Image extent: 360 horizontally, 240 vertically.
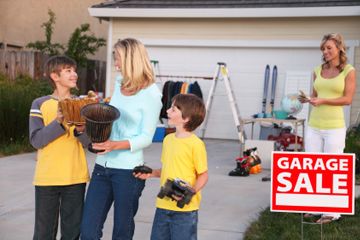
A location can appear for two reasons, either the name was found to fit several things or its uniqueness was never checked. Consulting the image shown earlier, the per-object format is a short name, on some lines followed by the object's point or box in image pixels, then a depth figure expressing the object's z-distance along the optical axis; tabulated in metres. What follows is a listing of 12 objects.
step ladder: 12.20
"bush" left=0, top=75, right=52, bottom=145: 10.56
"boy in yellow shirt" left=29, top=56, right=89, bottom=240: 4.16
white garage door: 13.23
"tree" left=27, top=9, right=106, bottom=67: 16.08
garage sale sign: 4.72
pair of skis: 13.05
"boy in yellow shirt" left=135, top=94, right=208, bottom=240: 3.85
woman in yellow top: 5.45
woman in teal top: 3.89
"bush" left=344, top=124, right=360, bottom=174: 8.23
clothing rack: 13.22
